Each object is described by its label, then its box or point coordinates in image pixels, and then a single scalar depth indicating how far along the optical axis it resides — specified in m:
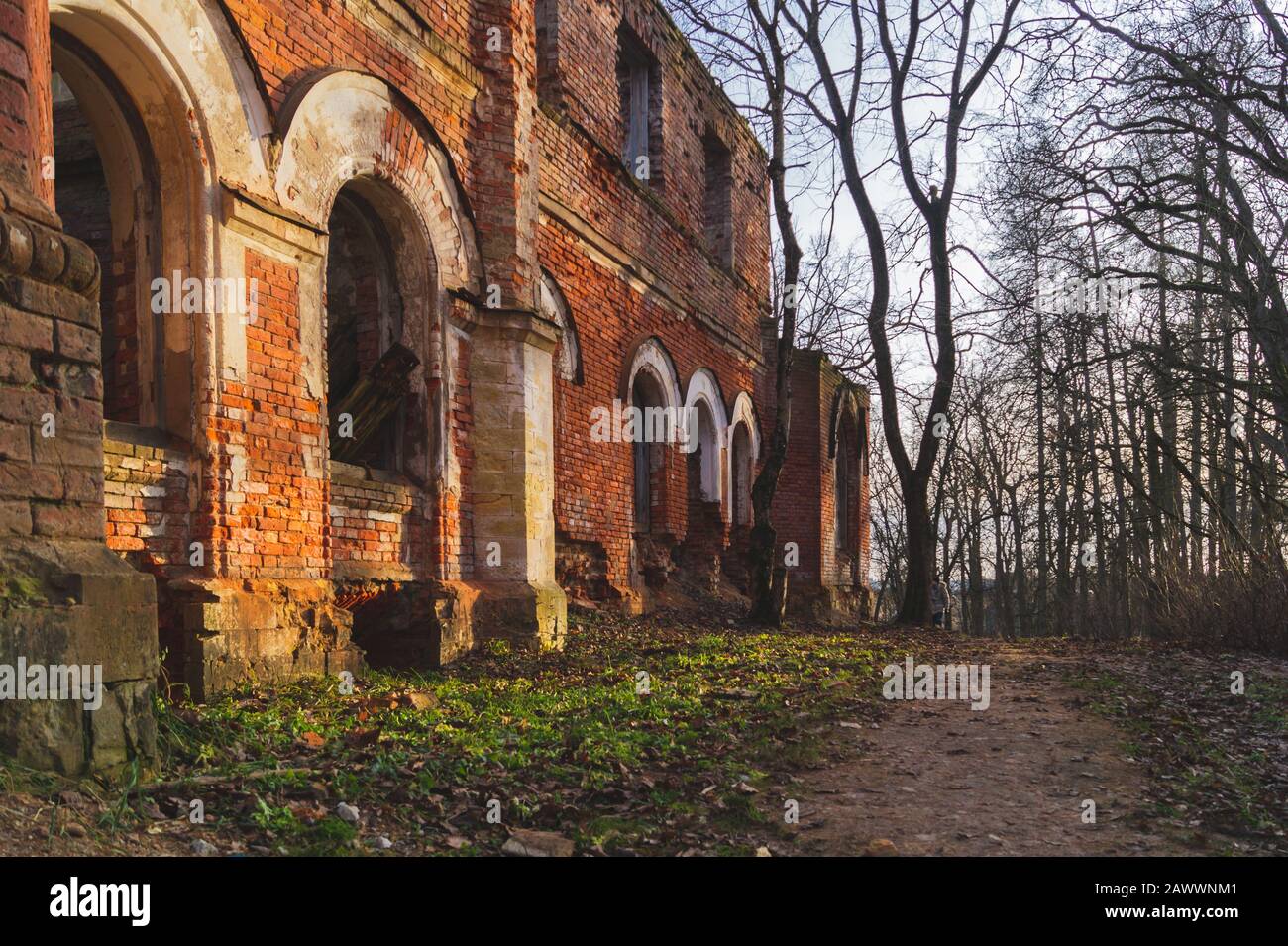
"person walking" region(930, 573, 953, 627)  21.05
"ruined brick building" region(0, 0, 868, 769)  4.39
